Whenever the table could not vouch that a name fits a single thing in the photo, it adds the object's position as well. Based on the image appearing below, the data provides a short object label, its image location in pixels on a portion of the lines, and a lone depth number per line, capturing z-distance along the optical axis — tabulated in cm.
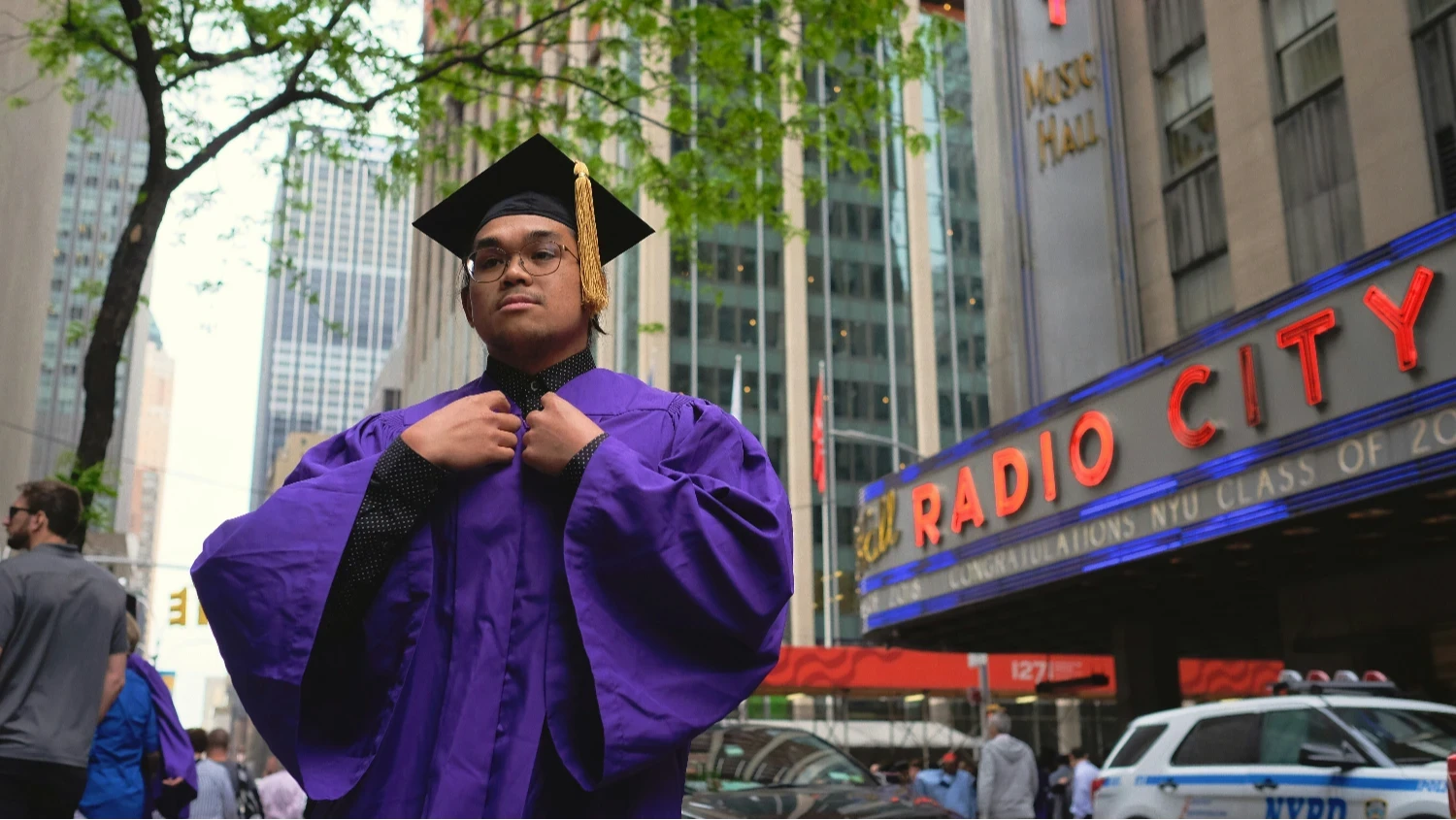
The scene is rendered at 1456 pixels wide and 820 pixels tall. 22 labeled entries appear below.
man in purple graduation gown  212
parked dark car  761
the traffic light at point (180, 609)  2953
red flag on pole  3492
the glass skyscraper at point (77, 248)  9744
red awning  3017
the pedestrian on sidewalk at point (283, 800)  1162
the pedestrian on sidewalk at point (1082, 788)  1731
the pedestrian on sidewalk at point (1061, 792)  1994
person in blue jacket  634
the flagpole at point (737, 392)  4472
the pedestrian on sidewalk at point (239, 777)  1166
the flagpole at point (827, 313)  5819
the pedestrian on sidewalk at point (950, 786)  1677
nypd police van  816
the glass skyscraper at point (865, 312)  5750
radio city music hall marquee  1137
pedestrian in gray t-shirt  487
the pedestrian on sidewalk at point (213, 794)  1073
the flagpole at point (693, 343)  5643
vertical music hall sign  1831
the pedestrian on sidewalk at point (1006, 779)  1361
